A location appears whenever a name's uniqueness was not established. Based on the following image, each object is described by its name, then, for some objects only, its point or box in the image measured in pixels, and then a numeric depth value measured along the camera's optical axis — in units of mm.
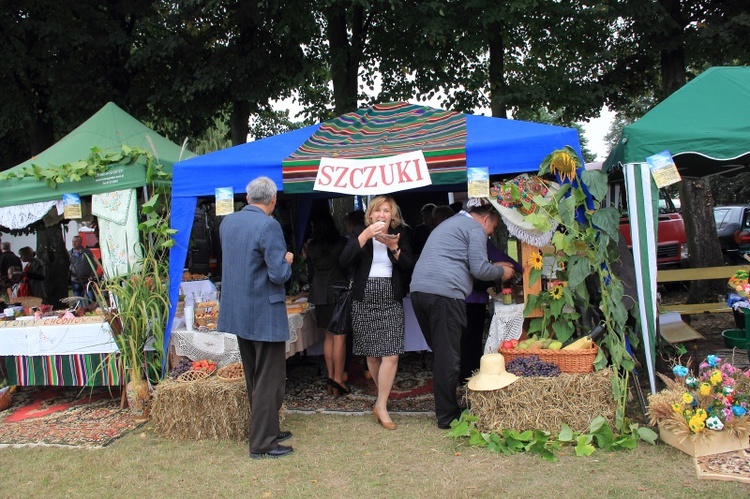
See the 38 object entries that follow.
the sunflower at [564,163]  4426
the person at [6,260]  12773
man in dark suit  4062
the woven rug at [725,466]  3478
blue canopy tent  4660
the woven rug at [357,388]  5289
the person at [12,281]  10885
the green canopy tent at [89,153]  6098
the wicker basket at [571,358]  4266
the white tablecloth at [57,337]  5664
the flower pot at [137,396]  5312
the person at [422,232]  6168
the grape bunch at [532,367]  4254
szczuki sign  4730
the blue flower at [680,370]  4012
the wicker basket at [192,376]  4781
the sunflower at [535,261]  4590
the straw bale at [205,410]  4590
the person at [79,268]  10094
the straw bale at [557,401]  4145
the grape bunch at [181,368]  4936
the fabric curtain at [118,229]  5785
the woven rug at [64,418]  4871
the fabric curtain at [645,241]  4379
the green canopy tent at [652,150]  4375
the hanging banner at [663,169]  4320
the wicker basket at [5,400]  5918
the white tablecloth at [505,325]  4824
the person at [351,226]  5750
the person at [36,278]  11127
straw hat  4203
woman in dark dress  5699
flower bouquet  3760
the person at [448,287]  4379
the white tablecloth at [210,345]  5113
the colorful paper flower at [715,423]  3721
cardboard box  3783
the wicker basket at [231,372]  4797
